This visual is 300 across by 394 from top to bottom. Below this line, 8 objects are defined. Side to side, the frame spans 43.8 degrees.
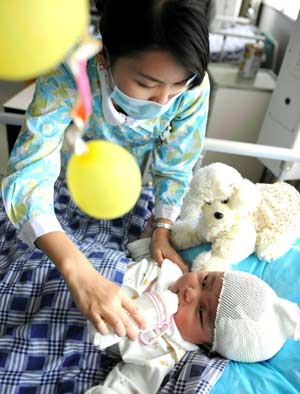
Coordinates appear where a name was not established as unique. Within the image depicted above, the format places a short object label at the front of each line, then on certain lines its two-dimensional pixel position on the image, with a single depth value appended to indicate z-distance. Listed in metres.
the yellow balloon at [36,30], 0.27
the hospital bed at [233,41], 3.50
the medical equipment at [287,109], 2.29
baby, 1.02
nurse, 0.70
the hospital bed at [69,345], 0.98
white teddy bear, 1.15
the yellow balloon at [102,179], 0.36
